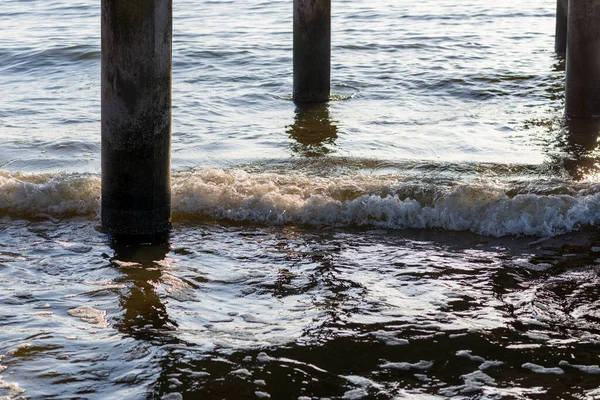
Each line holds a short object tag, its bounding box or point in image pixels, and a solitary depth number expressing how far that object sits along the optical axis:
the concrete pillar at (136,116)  9.59
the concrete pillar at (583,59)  15.84
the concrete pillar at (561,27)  23.18
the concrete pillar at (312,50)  18.00
